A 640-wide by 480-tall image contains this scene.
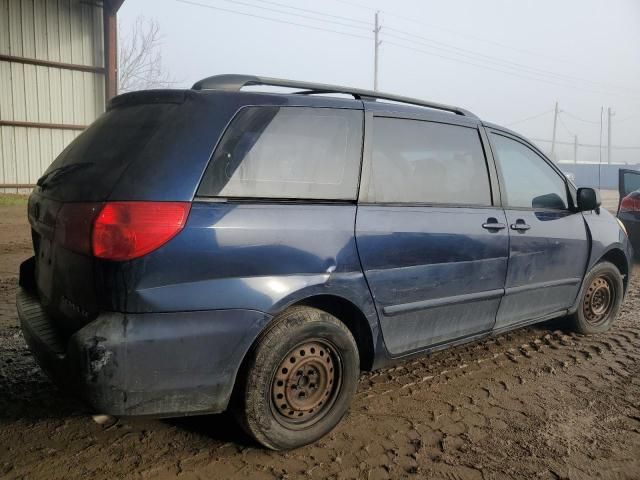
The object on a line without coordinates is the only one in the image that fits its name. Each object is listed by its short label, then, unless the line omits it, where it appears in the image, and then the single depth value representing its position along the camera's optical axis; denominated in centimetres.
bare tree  2620
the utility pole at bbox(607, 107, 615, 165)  7271
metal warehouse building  1273
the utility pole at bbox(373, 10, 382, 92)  3072
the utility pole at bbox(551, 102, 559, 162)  6015
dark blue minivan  205
